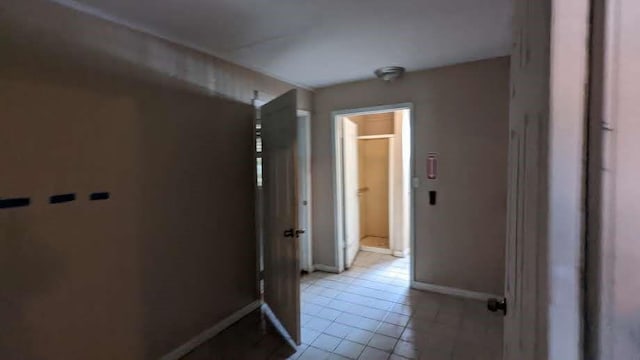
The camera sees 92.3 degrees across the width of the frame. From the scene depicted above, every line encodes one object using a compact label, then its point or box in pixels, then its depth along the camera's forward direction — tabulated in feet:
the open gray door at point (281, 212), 7.59
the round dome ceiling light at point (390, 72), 9.62
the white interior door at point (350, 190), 12.55
